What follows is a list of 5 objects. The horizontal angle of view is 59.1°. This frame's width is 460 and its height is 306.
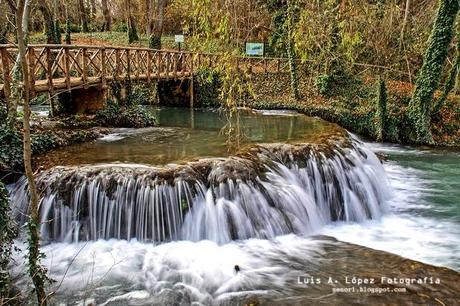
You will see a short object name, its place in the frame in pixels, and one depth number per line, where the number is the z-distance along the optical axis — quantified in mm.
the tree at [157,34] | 26042
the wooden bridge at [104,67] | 10555
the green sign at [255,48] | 24105
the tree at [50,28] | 22469
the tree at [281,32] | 24031
